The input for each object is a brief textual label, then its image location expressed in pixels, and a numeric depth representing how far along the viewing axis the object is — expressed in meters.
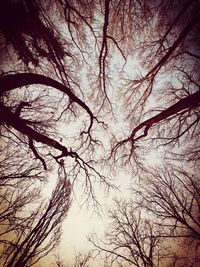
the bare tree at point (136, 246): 9.85
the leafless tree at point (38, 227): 9.18
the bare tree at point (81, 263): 15.91
